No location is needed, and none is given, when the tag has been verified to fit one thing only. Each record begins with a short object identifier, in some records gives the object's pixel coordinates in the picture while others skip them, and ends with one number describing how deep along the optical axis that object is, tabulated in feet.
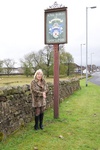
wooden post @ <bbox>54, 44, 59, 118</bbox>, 15.54
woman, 12.25
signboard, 15.47
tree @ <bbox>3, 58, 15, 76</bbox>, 152.40
